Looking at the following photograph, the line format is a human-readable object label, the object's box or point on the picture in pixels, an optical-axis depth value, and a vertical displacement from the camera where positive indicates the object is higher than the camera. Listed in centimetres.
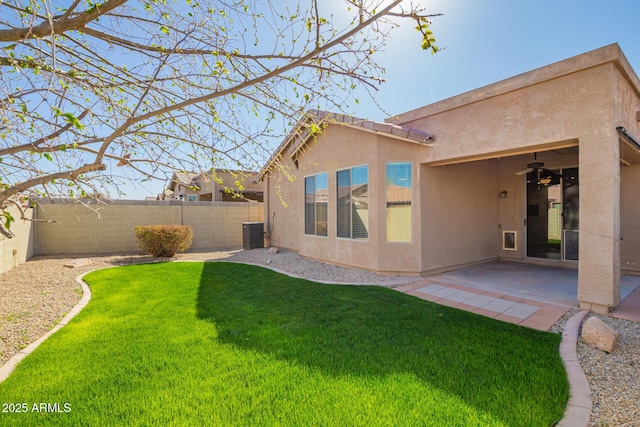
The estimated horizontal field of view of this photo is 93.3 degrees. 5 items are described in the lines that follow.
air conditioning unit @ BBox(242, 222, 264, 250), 1508 -121
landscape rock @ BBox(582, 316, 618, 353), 409 -177
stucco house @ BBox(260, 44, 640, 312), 536 +78
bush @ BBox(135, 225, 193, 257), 1231 -111
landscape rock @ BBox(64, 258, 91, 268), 1047 -180
